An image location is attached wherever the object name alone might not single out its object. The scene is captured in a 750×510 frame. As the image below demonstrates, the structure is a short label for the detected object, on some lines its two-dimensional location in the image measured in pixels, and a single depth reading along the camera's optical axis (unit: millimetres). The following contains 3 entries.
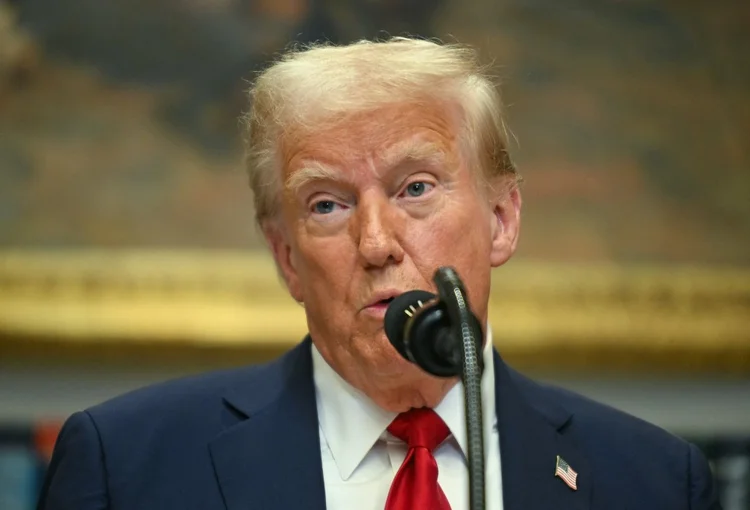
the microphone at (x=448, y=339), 4051
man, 5648
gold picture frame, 9398
